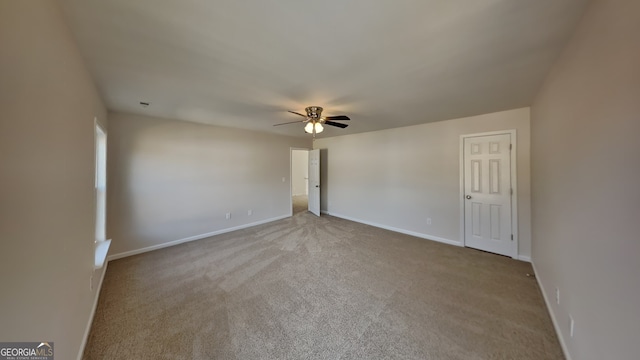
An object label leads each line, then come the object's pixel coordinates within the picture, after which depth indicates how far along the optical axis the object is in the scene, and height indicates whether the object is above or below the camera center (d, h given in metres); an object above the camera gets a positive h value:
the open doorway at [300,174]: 9.50 +0.27
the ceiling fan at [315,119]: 2.84 +0.85
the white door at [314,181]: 5.86 -0.04
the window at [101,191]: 2.82 -0.16
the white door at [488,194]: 3.22 -0.24
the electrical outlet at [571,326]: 1.43 -1.04
